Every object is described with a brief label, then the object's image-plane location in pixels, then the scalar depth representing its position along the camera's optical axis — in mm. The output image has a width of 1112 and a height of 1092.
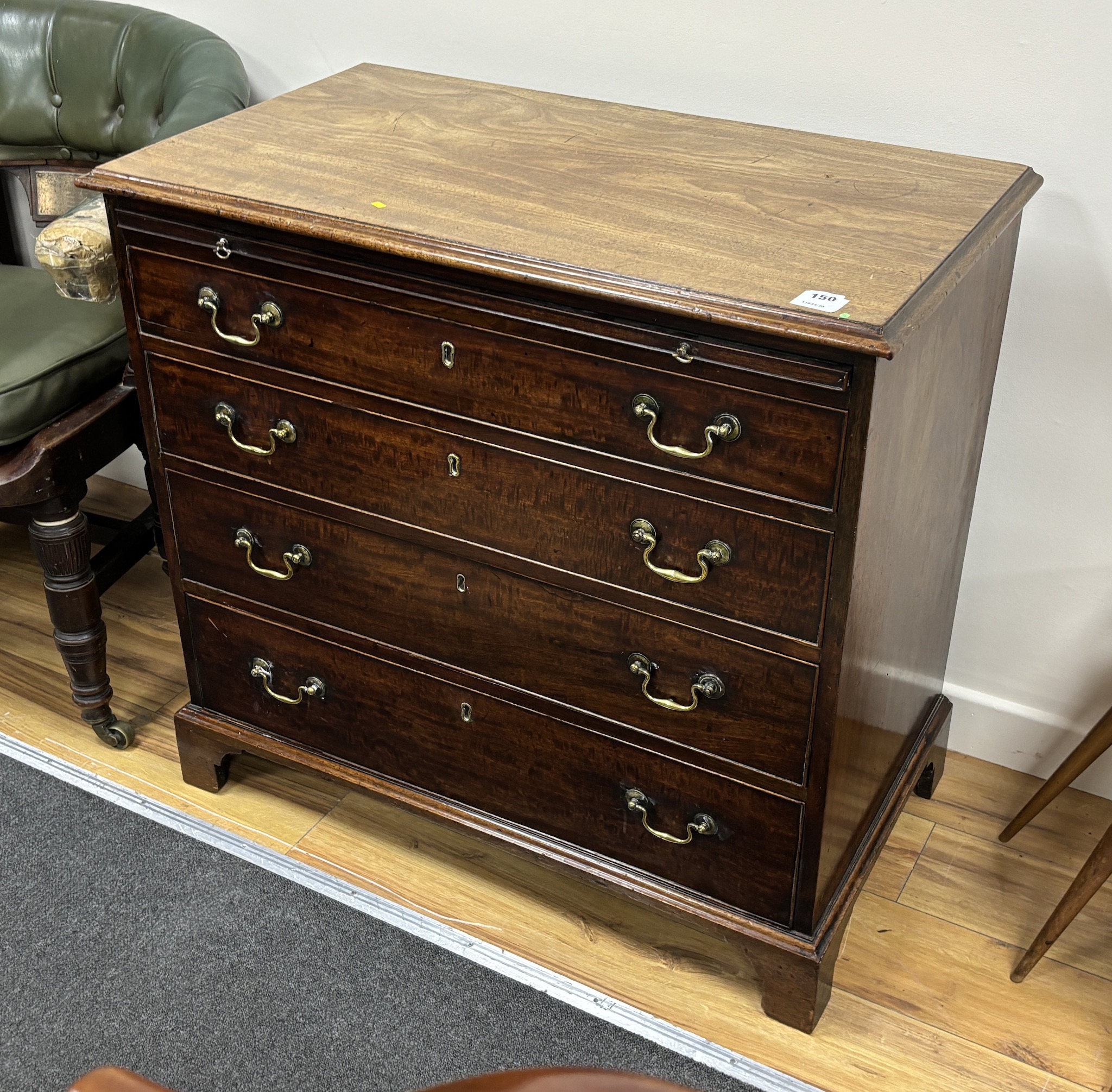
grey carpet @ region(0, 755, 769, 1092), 1611
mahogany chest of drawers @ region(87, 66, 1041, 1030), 1306
